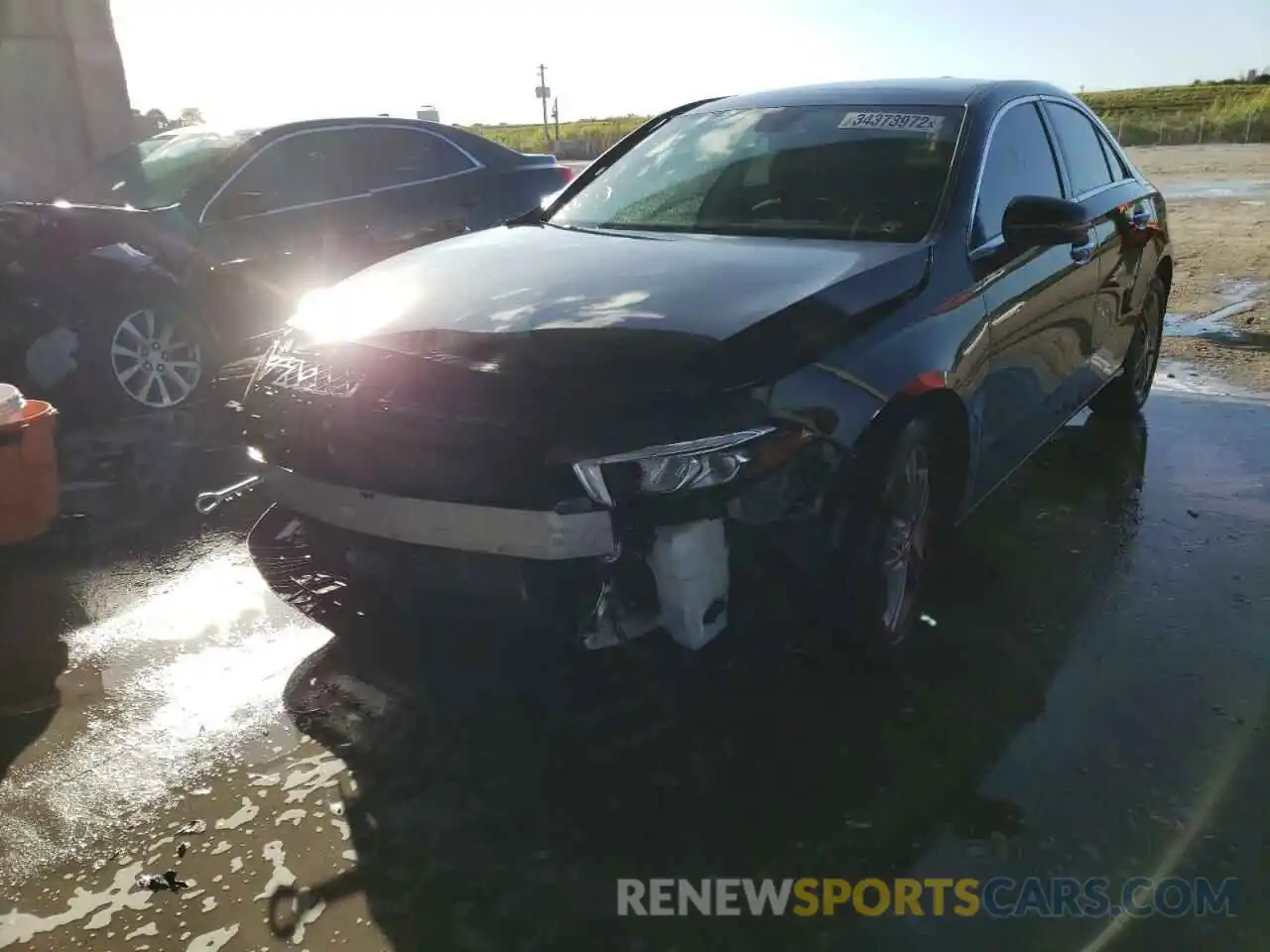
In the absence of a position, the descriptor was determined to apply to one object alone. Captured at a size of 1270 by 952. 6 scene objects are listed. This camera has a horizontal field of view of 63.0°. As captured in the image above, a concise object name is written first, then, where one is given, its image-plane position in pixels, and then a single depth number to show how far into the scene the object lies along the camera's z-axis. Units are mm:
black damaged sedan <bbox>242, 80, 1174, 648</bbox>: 2330
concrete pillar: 11367
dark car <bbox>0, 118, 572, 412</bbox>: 5375
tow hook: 3035
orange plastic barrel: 3785
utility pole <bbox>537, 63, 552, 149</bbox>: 54172
